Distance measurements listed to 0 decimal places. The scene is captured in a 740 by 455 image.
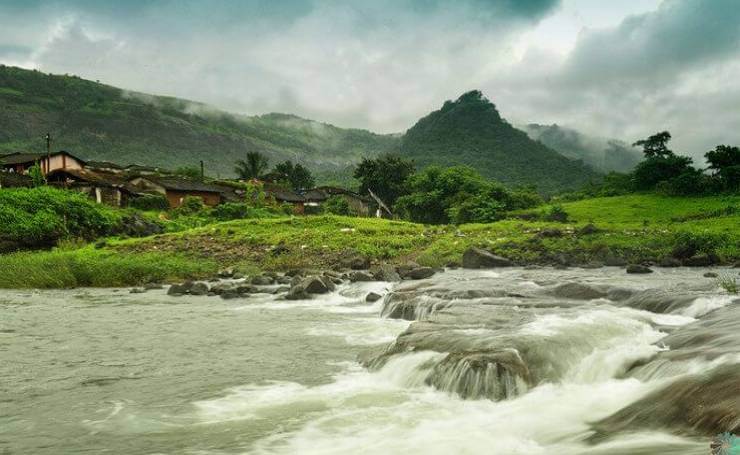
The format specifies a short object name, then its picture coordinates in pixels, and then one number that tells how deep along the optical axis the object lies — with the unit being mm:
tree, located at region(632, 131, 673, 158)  69812
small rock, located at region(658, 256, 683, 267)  25172
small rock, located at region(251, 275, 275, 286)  24281
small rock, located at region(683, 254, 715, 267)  25406
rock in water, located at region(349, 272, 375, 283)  23578
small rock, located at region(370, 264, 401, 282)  23297
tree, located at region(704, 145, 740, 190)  52438
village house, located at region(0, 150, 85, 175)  68188
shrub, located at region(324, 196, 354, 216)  70019
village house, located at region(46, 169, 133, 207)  59094
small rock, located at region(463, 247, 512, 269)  27945
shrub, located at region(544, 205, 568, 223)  48906
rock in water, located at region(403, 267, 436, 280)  23844
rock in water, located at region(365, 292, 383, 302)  18422
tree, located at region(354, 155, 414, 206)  75938
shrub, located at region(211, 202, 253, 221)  58375
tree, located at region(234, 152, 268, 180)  98625
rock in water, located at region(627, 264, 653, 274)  22625
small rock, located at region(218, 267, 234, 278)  28141
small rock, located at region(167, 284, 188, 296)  21703
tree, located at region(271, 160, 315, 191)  103875
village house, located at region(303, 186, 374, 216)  76500
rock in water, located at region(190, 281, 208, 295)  21766
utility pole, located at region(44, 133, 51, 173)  67375
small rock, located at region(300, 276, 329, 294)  20766
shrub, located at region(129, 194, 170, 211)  60531
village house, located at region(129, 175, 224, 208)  66438
